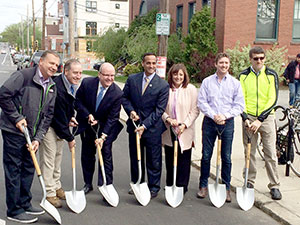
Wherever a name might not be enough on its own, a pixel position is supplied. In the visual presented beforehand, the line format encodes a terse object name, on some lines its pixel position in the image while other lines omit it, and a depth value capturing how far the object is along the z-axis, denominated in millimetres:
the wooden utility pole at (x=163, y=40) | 10336
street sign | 10117
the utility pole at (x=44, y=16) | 39881
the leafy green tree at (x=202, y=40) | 20500
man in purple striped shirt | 5316
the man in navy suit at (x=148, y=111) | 5441
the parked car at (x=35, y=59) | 24250
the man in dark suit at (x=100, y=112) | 5370
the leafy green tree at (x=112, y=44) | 33562
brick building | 20484
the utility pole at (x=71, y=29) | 20391
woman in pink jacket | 5504
